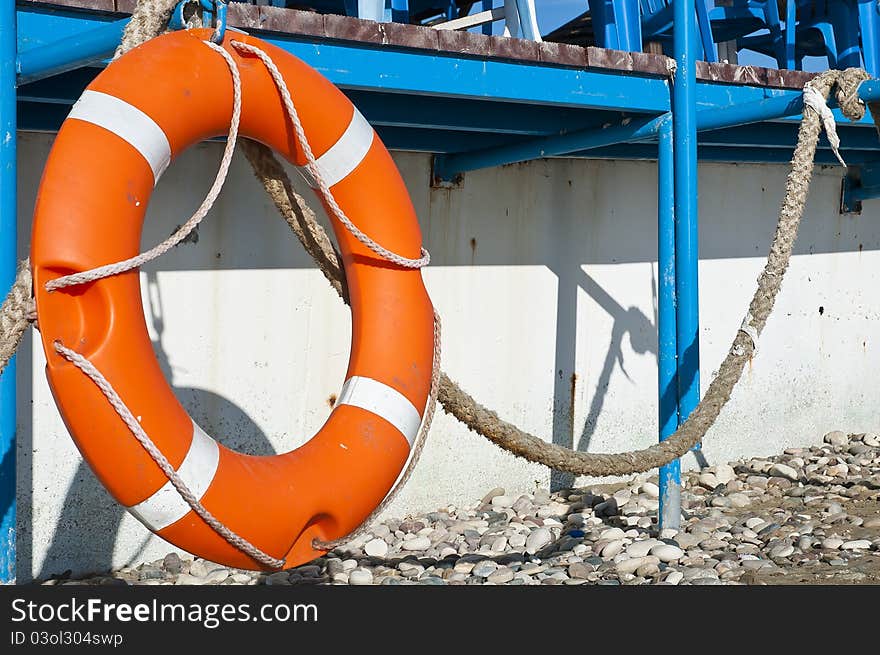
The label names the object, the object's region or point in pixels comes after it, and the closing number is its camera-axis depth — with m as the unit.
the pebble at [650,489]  4.38
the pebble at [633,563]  3.37
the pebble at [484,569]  3.37
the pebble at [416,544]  3.73
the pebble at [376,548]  3.67
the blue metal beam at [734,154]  4.55
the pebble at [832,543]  3.59
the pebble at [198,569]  3.49
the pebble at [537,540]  3.68
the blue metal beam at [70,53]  2.27
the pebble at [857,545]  3.58
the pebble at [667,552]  3.44
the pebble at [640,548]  3.51
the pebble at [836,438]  5.41
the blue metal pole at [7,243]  2.42
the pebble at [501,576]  3.30
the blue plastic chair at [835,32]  4.82
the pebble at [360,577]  3.36
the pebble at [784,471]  4.73
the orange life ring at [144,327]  1.79
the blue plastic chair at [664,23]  4.53
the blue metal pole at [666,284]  3.55
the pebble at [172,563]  3.51
